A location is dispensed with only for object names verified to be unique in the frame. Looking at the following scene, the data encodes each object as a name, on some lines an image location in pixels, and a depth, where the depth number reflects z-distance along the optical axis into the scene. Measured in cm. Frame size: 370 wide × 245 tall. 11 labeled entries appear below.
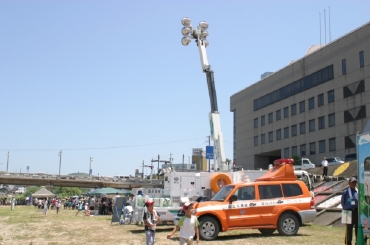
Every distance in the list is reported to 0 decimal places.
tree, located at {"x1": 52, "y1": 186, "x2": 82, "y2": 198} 15976
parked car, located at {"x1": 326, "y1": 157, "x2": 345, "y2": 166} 4098
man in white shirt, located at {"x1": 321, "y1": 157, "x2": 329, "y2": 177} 3375
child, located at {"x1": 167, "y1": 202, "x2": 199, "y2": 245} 955
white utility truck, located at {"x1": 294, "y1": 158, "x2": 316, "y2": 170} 4202
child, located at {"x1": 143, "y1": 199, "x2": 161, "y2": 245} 1029
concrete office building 5028
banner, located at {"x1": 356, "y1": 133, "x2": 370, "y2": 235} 967
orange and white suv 1522
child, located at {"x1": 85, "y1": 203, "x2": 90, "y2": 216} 3591
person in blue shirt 1158
